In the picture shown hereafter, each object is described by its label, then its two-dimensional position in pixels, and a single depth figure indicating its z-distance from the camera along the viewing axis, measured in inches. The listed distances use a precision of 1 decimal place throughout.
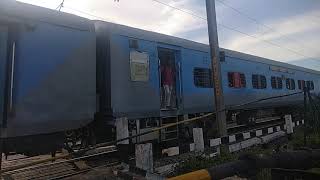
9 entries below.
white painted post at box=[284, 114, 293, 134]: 295.2
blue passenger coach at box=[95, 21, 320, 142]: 225.5
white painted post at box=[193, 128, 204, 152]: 202.4
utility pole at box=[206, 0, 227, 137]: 251.9
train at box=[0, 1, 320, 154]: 174.5
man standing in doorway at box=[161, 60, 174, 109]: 264.8
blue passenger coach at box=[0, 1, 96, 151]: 171.1
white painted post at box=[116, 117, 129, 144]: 181.2
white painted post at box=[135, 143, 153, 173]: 158.0
